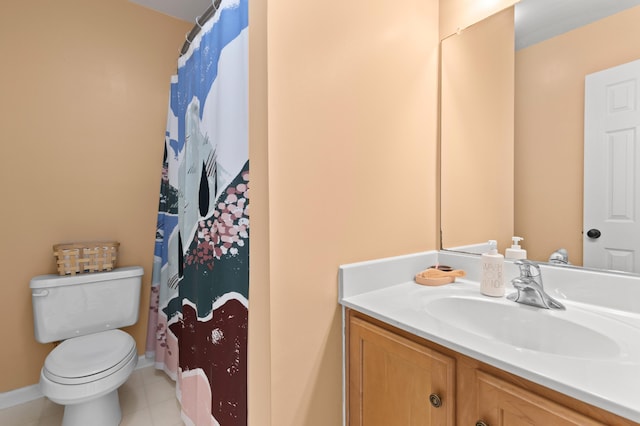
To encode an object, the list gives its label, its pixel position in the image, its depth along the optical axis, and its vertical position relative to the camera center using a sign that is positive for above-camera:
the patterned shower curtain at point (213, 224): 1.14 -0.06
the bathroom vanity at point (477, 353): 0.58 -0.36
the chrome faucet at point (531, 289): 0.95 -0.26
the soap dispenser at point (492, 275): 1.07 -0.24
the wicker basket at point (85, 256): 1.83 -0.29
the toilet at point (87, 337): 1.43 -0.74
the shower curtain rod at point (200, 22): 1.33 +0.92
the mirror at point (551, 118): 0.97 +0.33
